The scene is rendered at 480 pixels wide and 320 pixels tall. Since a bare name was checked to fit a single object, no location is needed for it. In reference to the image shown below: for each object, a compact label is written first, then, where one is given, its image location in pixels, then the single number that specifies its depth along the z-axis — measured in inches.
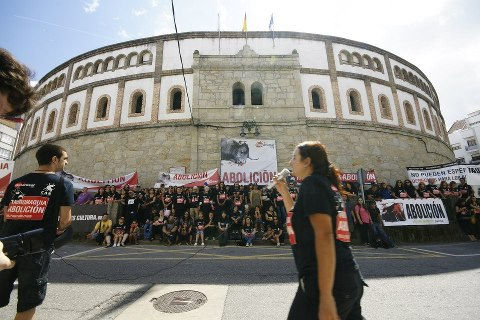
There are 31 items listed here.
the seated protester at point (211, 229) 416.3
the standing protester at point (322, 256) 62.9
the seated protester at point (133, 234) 407.5
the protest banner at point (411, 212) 421.1
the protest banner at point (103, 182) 611.1
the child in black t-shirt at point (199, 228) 392.9
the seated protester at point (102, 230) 405.1
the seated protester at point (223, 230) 374.9
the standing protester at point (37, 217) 91.3
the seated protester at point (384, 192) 462.5
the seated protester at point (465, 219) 424.2
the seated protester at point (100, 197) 482.1
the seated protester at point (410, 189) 493.7
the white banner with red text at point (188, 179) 569.6
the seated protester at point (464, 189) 469.0
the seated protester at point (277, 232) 382.7
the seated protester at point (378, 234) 353.9
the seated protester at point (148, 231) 427.2
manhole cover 132.9
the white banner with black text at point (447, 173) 512.1
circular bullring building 699.4
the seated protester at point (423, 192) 472.0
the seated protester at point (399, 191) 479.5
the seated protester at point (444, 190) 475.5
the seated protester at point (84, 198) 540.9
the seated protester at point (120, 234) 391.9
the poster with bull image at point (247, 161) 625.3
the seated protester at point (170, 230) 398.5
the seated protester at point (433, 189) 480.8
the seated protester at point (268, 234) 393.7
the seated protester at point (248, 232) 378.3
